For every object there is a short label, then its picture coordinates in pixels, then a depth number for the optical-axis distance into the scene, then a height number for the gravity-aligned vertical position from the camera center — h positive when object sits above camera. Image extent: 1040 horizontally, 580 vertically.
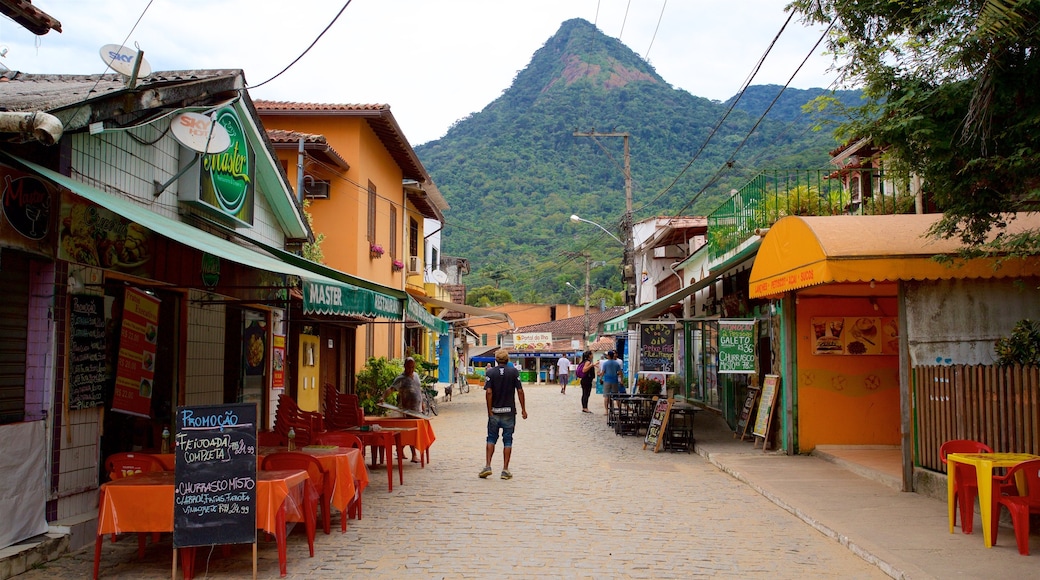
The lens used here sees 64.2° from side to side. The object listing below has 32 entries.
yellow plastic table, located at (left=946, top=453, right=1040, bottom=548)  6.97 -1.08
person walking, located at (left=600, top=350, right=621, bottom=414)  21.75 -0.62
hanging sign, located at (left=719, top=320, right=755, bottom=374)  14.51 +0.05
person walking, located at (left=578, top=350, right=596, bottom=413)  25.96 -0.79
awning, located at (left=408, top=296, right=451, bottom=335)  11.06 +0.53
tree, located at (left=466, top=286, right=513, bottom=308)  72.56 +4.97
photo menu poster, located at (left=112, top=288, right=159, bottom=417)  8.41 +0.00
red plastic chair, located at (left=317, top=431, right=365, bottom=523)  9.45 -1.00
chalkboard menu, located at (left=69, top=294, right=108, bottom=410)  7.37 +0.02
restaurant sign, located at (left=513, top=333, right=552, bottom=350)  58.97 +0.89
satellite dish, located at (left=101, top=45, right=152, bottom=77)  7.18 +2.58
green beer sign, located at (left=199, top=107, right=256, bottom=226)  10.11 +2.28
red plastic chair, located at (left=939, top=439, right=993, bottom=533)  7.52 -1.27
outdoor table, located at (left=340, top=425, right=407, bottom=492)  10.70 -1.10
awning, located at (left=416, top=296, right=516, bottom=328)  24.77 +1.32
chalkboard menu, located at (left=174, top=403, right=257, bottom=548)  6.14 -0.94
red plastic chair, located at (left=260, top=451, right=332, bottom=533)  7.18 -0.97
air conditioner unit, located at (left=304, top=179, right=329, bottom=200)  20.47 +4.07
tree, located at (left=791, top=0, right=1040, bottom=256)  7.02 +2.33
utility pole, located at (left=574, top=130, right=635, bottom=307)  28.02 +3.48
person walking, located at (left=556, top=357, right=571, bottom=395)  41.53 -0.91
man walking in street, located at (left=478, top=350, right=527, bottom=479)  11.55 -0.76
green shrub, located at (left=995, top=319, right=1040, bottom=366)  8.26 +0.05
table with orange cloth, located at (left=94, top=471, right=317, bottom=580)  6.15 -1.16
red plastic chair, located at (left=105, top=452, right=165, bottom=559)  7.24 -0.98
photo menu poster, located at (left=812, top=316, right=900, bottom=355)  13.11 +0.26
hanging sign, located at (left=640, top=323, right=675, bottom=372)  16.28 +0.04
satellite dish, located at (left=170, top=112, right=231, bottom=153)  8.32 +2.28
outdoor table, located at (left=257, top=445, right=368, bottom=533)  7.86 -1.12
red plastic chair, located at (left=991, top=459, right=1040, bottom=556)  6.78 -1.24
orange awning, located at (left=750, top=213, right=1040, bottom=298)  9.25 +1.15
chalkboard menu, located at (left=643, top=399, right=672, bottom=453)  15.09 -1.34
